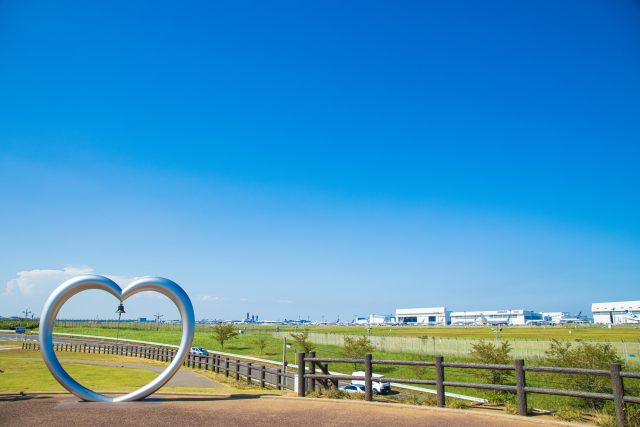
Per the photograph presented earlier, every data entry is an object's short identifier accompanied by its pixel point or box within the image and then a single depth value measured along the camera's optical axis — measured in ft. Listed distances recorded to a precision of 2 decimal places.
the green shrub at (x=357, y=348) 126.11
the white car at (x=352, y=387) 88.89
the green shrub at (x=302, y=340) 147.59
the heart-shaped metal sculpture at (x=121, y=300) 39.06
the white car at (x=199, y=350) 148.46
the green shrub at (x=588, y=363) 61.67
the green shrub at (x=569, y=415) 32.12
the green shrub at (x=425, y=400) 39.59
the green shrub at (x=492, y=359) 81.93
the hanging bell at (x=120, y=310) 41.56
